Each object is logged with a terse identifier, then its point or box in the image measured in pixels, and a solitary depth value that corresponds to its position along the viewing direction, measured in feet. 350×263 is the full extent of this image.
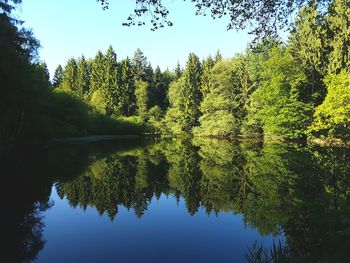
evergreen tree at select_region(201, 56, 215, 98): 254.27
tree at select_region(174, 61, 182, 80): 343.57
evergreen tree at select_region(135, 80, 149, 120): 286.05
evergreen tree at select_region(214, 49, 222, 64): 301.47
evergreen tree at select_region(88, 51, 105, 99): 297.80
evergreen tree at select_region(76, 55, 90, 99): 317.71
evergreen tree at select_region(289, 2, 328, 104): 151.94
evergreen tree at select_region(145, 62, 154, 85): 351.97
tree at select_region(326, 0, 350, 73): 135.39
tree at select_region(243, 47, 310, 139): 147.74
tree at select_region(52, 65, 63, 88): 371.29
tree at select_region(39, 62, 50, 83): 159.59
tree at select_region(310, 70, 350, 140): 114.32
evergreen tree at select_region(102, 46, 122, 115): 277.64
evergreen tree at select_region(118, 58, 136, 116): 284.82
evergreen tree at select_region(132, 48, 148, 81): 359.66
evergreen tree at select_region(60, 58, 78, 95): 325.21
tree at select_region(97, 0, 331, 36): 27.30
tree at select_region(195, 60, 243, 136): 204.54
